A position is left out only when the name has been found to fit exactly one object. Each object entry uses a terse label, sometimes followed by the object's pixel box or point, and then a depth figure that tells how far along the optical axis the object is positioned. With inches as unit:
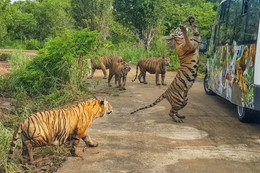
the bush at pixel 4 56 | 819.6
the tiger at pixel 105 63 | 528.4
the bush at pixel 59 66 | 417.1
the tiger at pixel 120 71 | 485.7
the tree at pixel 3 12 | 776.9
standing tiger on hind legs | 324.8
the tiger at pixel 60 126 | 205.3
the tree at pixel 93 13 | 1170.6
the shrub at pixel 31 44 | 1398.9
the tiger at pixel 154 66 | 518.0
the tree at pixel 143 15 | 914.1
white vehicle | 281.1
